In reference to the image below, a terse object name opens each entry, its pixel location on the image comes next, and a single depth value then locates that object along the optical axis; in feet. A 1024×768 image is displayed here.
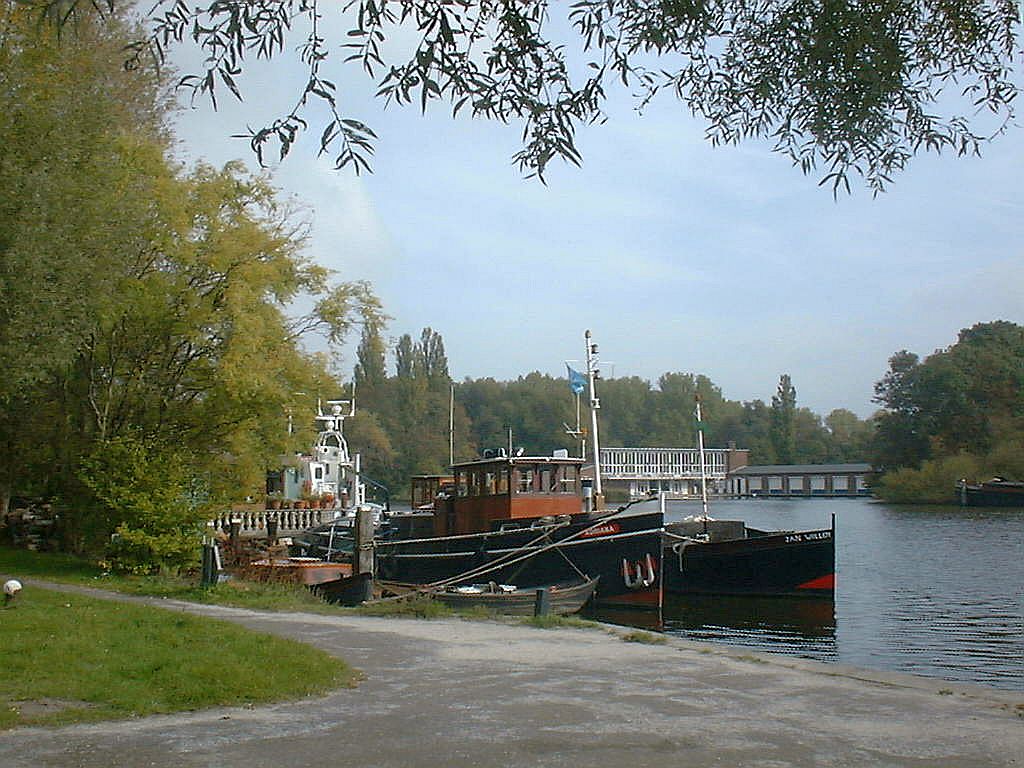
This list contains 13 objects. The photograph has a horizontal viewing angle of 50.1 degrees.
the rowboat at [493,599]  65.05
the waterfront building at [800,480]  420.36
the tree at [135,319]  59.67
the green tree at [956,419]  282.77
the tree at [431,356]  352.69
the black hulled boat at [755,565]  93.97
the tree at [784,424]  433.07
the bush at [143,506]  68.28
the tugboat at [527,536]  82.89
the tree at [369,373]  310.55
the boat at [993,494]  253.44
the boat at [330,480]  130.78
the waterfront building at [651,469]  291.58
